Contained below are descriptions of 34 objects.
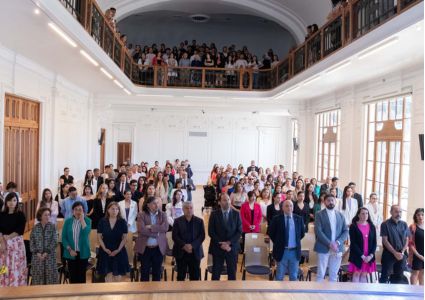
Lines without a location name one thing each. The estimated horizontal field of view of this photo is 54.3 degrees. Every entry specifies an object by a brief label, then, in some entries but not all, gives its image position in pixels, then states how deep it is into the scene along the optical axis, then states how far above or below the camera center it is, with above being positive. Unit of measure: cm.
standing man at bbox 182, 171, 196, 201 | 1173 -137
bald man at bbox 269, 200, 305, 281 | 619 -147
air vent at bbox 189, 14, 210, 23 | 2106 +634
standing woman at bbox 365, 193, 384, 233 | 834 -130
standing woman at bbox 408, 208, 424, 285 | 625 -150
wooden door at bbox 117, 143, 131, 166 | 2120 -63
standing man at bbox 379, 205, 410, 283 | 623 -148
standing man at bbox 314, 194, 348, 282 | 636 -143
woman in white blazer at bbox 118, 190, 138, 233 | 756 -132
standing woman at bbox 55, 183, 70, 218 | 873 -124
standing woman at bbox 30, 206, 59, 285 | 560 -152
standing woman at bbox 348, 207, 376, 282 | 616 -152
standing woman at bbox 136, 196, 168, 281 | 602 -150
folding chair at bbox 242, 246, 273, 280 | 649 -180
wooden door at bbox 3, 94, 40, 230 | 916 -29
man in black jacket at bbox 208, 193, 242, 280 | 613 -143
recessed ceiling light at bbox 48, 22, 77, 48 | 667 +178
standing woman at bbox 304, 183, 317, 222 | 961 -124
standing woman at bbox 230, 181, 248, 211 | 960 -129
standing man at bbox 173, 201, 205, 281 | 595 -145
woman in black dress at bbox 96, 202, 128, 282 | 587 -151
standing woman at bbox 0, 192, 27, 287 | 584 -153
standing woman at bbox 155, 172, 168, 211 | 1041 -122
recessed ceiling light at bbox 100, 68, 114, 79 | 1086 +179
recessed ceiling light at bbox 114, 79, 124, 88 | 1267 +176
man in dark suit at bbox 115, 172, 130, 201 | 1011 -115
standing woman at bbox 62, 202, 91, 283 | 577 -148
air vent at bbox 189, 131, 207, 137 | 2144 +40
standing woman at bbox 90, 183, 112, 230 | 780 -129
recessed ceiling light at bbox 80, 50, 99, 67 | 866 +178
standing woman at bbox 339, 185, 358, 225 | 858 -126
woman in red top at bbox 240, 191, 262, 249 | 779 -139
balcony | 829 +258
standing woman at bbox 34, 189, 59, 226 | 707 -115
